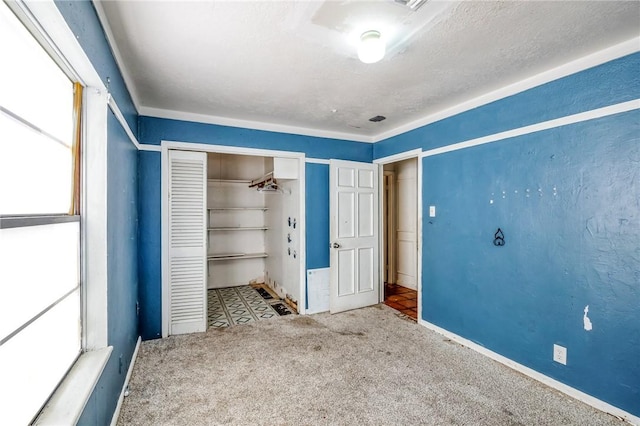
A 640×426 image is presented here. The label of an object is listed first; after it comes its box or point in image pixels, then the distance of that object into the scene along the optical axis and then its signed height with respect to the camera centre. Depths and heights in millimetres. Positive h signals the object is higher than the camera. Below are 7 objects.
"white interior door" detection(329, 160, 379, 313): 3916 -293
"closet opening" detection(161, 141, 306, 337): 3295 -331
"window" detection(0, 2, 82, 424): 946 -32
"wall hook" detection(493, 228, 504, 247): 2705 -232
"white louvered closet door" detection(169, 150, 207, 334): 3289 -310
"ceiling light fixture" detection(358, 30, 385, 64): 1788 +1037
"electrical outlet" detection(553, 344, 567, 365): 2250 -1099
